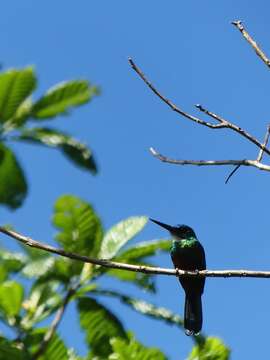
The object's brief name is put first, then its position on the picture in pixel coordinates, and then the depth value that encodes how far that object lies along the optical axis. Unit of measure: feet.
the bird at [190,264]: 44.31
